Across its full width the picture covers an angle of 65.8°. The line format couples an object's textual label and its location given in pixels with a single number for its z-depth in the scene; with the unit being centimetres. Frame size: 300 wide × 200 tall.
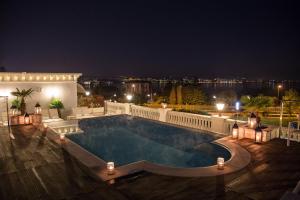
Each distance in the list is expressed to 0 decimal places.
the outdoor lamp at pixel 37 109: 1397
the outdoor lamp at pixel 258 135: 903
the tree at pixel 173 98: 3234
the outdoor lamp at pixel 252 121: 936
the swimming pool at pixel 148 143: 916
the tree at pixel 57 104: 1649
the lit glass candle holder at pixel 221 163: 653
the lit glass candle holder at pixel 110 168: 614
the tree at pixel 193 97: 3200
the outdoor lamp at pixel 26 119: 1336
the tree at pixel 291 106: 1877
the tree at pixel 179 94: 3195
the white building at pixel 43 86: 1528
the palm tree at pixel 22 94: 1399
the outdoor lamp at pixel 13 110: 1370
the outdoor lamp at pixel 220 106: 1036
